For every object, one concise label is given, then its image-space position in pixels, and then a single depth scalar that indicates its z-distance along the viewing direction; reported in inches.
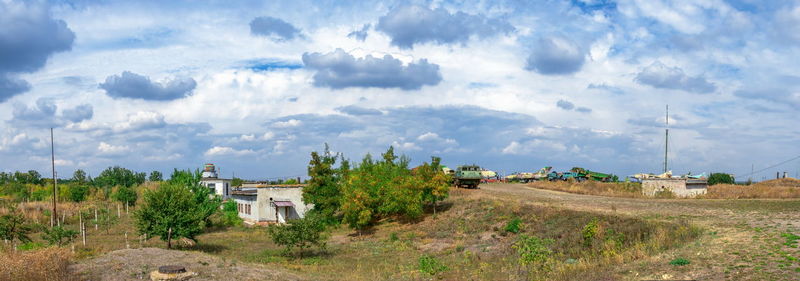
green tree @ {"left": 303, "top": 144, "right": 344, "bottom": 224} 1925.4
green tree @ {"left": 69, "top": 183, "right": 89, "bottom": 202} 3181.6
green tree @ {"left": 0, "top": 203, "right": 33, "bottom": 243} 1350.9
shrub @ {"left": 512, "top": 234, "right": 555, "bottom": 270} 753.6
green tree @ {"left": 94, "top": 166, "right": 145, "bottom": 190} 4685.8
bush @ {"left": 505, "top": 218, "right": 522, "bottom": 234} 1289.7
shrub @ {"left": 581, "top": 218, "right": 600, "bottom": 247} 1014.4
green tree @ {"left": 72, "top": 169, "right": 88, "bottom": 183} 4799.2
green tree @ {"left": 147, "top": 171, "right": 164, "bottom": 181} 4918.8
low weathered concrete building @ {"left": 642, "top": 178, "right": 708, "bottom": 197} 1601.9
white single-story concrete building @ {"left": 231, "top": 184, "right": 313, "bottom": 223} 2054.6
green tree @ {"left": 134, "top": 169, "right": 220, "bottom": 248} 1418.6
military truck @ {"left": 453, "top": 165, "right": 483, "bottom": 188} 2175.2
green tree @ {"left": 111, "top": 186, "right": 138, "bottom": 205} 2876.5
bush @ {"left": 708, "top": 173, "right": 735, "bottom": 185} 2479.1
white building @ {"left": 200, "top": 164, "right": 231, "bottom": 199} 2564.0
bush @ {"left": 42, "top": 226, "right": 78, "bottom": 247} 1267.2
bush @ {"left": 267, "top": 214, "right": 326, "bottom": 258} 1280.8
